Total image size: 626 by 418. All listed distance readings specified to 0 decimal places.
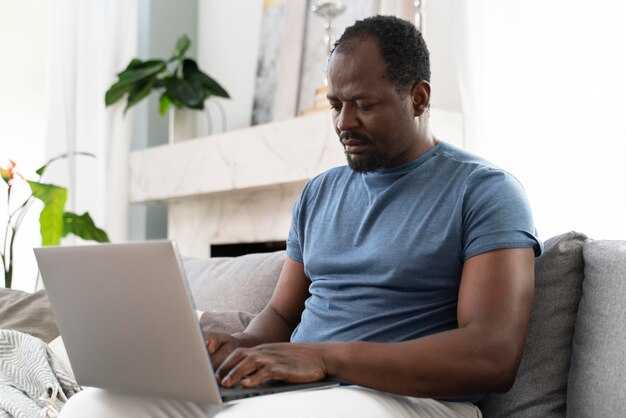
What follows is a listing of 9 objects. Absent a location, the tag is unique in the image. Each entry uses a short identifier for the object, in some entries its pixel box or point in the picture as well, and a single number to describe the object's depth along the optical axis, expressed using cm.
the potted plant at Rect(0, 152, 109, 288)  315
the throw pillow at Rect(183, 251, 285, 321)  215
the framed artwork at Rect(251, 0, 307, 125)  386
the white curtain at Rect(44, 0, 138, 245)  425
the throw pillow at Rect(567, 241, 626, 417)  140
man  135
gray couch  142
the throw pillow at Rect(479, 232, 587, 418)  151
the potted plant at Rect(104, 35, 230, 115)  412
